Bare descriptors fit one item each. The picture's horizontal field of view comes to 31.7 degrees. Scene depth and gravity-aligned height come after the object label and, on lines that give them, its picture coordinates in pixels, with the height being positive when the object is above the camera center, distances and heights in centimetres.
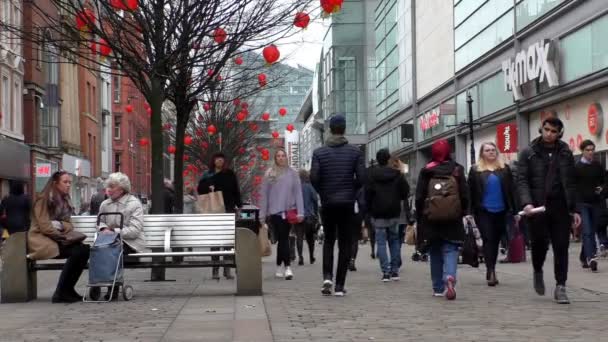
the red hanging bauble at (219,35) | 1611 +257
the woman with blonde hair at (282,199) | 1414 +9
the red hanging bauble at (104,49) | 1586 +239
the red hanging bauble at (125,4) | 1466 +283
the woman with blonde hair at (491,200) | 1215 +3
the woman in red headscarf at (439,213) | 1084 -12
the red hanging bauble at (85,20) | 1541 +273
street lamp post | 3240 +242
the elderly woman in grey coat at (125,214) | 1132 -7
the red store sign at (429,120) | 5276 +424
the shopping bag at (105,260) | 1084 -53
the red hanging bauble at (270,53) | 1652 +235
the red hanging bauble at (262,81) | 2080 +247
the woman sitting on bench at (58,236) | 1104 -28
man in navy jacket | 1122 +18
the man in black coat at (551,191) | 992 +10
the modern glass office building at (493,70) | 3009 +490
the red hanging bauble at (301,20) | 1603 +278
